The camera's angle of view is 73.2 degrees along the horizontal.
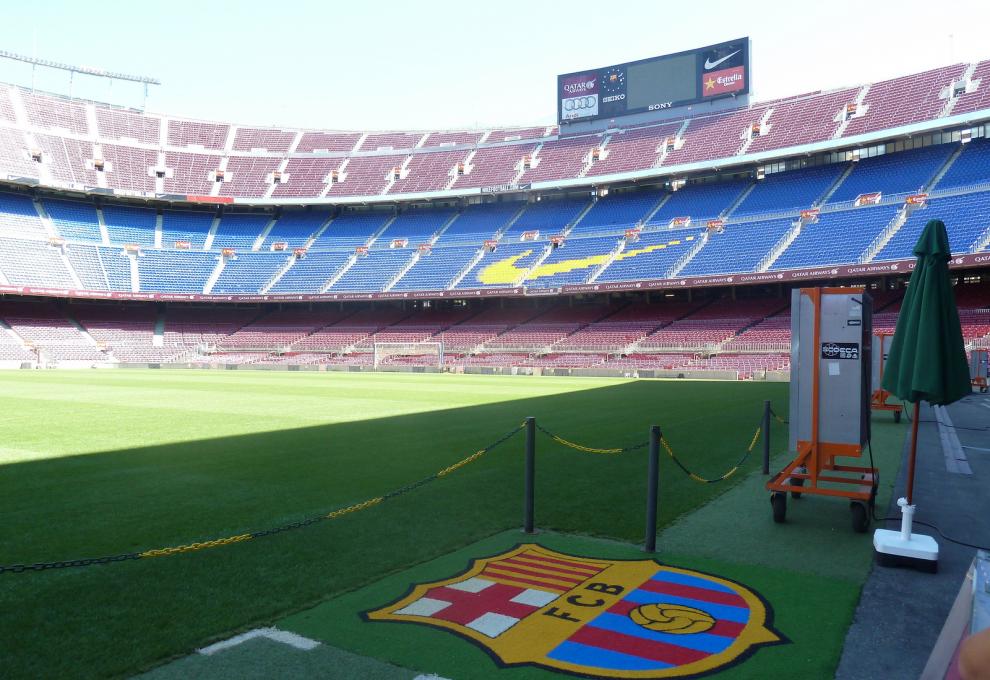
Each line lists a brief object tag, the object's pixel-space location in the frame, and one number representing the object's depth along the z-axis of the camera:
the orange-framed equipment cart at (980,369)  27.78
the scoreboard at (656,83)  54.19
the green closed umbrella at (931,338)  6.32
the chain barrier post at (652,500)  6.36
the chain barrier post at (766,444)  10.30
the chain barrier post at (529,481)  7.05
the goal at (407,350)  50.38
